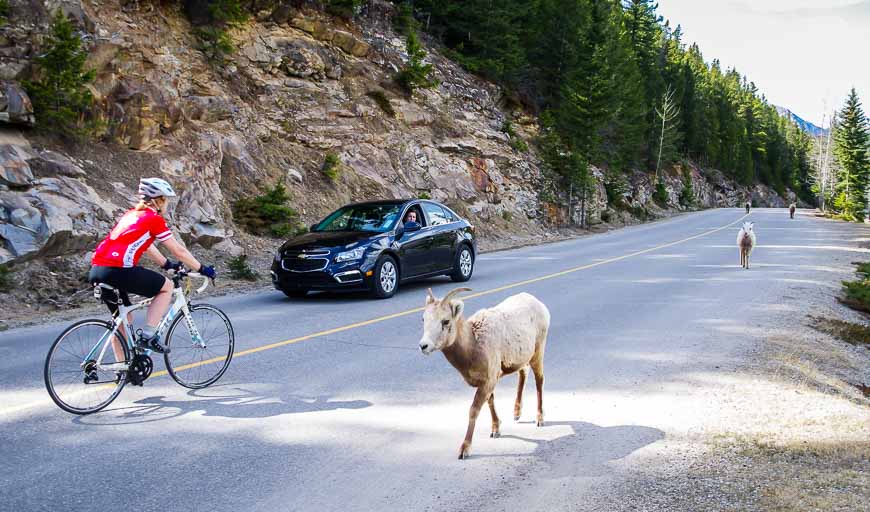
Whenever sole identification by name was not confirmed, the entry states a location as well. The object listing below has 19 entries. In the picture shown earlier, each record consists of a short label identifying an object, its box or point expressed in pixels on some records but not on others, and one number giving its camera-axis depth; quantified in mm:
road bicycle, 6000
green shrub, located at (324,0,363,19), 30417
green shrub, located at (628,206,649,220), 53469
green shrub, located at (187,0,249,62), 23125
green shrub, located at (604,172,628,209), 49531
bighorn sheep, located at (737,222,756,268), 18469
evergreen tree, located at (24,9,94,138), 14867
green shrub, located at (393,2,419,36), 35588
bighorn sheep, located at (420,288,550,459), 4691
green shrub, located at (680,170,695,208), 81562
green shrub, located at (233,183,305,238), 19719
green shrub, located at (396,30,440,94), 31922
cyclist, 6109
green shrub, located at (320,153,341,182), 24372
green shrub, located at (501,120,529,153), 37906
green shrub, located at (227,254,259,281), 15617
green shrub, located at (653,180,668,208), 71562
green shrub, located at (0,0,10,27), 13695
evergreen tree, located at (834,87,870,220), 66562
